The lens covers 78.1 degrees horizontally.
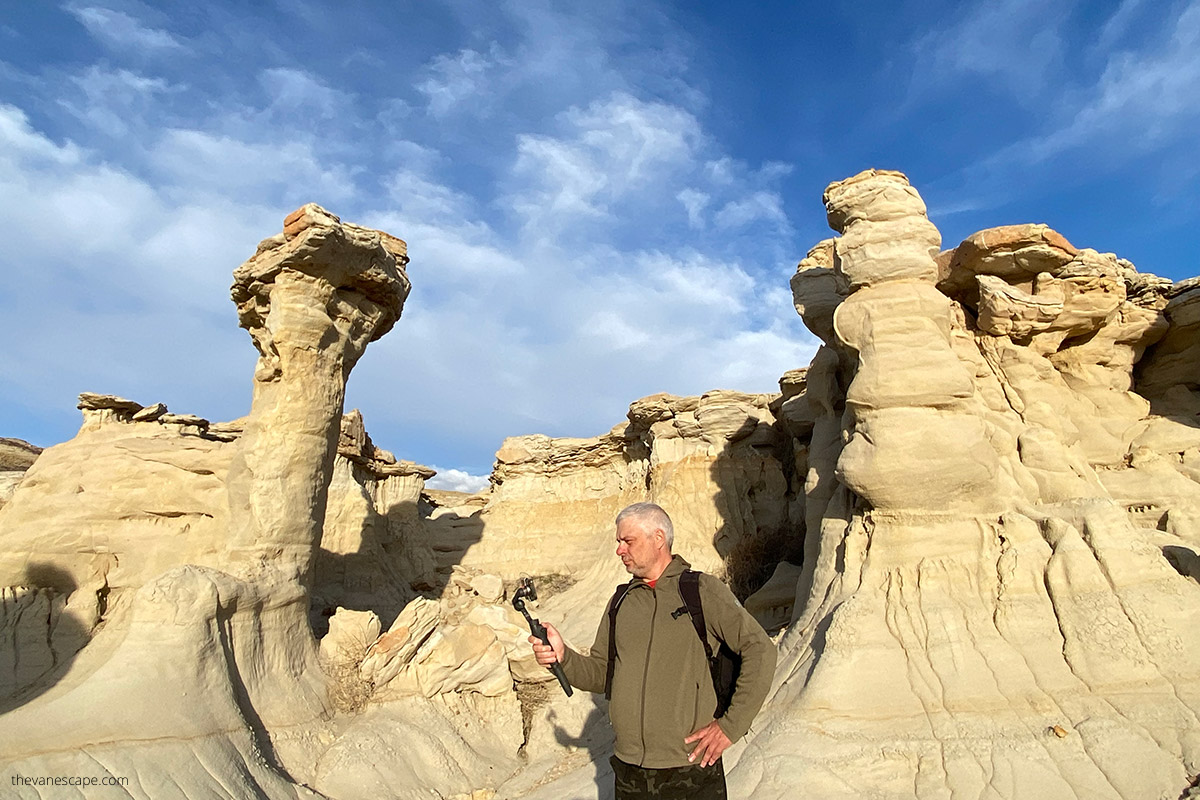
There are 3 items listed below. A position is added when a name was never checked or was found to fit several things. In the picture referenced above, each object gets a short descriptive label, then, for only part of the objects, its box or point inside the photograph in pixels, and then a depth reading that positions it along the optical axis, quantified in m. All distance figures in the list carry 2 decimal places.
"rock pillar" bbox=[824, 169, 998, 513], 6.72
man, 2.58
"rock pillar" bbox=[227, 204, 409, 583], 7.94
